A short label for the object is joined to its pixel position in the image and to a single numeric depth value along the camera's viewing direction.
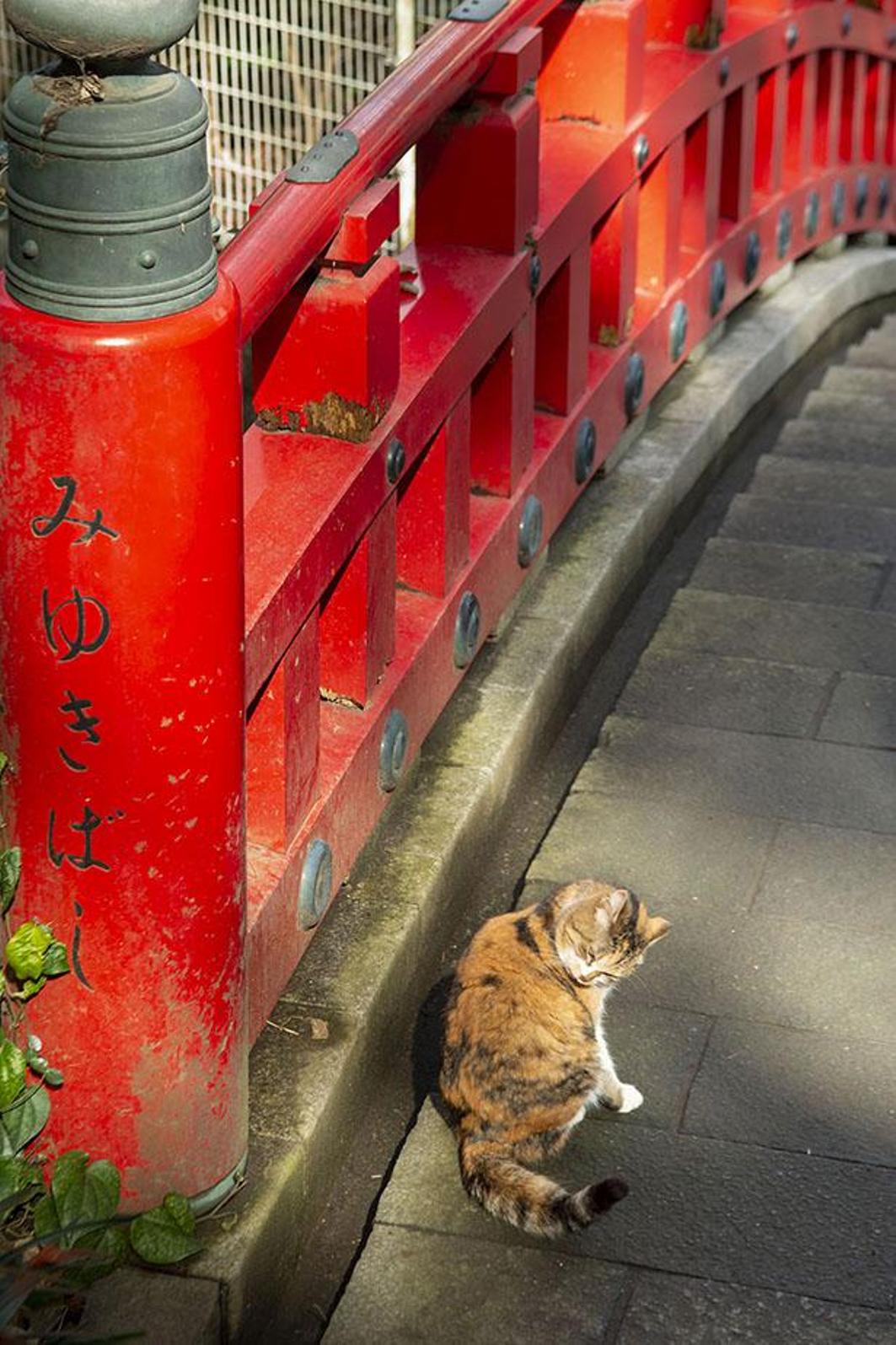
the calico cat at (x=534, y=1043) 3.23
